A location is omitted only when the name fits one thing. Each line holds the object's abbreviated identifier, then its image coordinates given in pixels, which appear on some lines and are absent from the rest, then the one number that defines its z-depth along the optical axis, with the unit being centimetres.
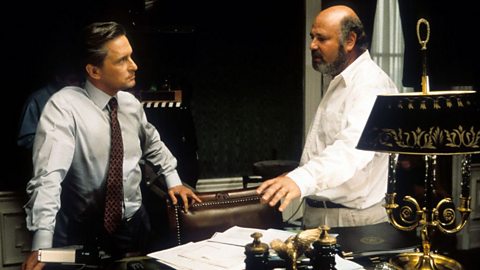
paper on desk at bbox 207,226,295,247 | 137
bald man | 164
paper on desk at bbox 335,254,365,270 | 117
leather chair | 169
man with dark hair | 201
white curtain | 392
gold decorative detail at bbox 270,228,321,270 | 109
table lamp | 108
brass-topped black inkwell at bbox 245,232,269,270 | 103
